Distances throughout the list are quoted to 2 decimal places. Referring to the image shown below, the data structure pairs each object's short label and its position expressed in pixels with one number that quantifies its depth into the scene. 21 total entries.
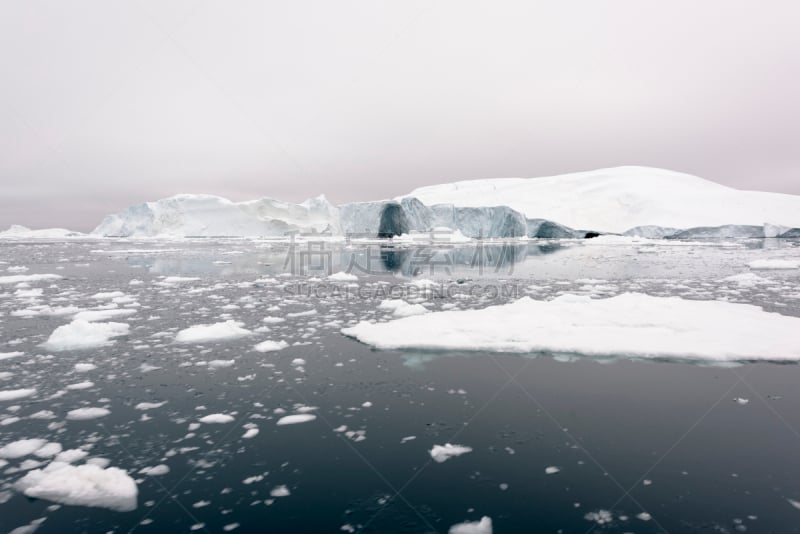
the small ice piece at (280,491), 2.69
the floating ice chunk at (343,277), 12.95
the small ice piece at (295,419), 3.65
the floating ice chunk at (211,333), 6.08
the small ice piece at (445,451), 3.11
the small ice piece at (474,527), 2.37
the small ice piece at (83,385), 4.37
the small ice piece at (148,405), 3.93
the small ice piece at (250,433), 3.41
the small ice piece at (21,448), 3.13
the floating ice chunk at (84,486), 2.66
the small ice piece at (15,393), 4.10
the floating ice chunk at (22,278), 12.34
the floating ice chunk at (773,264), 15.58
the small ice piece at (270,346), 5.66
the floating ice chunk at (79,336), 5.76
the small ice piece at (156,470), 2.90
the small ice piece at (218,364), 5.05
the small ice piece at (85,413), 3.71
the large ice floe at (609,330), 5.41
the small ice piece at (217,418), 3.67
